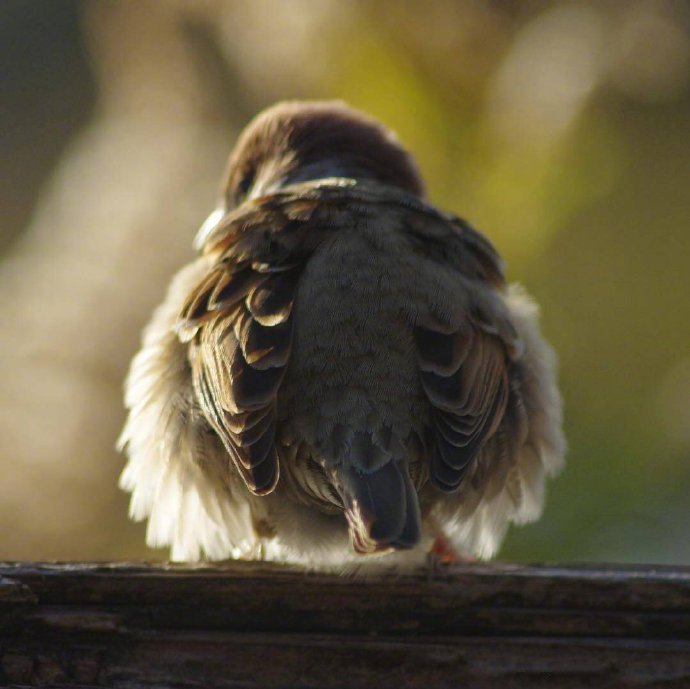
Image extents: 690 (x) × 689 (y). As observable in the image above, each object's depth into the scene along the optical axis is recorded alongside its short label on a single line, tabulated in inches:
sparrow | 207.2
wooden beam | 164.1
